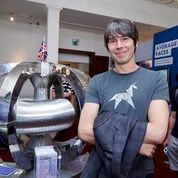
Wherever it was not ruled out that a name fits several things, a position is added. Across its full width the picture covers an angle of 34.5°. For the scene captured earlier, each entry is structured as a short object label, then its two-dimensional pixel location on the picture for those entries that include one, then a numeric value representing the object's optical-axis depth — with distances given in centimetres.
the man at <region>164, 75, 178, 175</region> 220
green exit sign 752
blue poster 350
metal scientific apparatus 137
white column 538
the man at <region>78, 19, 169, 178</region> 103
